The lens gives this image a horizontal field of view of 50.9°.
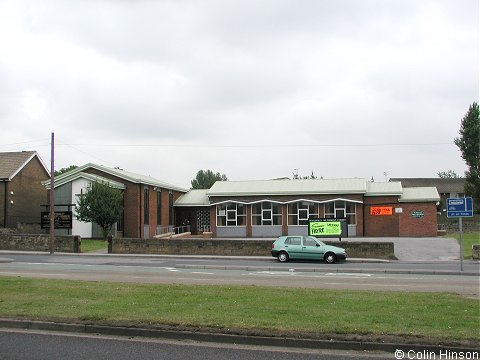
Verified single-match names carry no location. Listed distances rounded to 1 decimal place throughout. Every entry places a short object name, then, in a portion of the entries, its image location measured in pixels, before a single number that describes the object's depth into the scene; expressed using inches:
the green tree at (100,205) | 1563.7
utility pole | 1317.7
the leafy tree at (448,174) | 4862.2
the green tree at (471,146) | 2289.6
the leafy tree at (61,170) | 2991.6
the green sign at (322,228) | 1261.1
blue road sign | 808.3
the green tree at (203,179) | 4013.3
